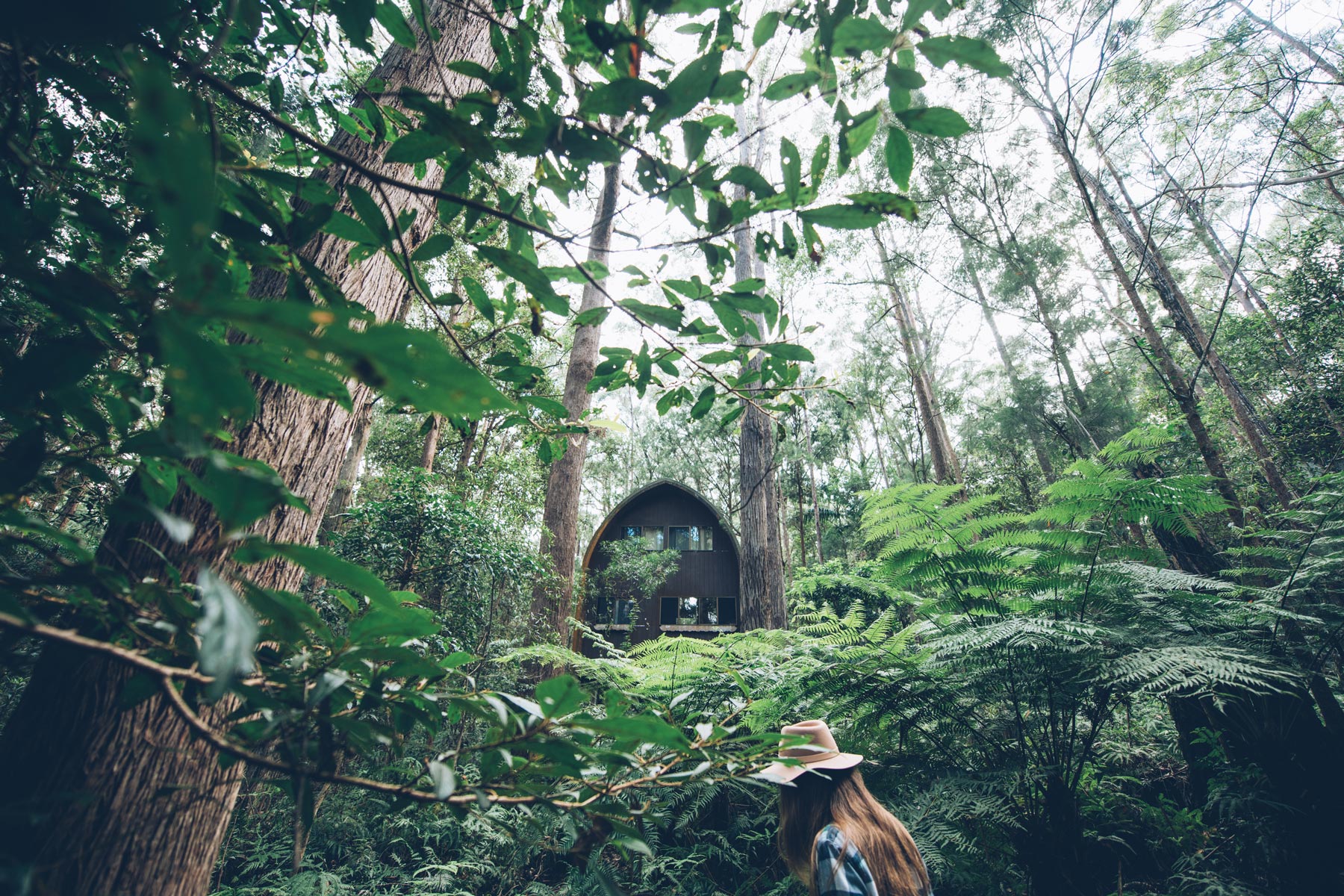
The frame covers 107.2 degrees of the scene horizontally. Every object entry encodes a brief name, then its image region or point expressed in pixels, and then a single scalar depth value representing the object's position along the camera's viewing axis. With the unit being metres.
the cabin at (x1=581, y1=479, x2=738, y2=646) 11.16
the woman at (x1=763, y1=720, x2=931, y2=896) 1.57
